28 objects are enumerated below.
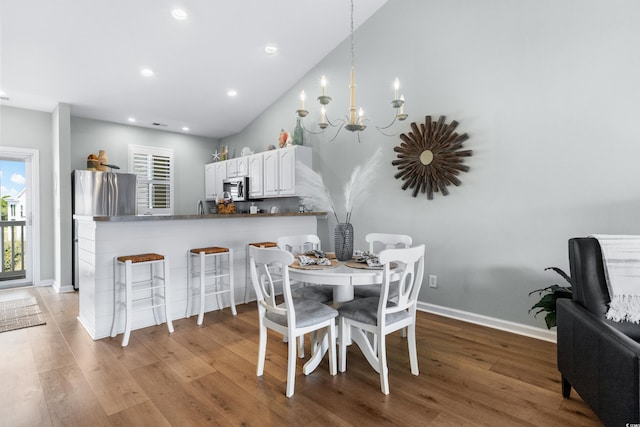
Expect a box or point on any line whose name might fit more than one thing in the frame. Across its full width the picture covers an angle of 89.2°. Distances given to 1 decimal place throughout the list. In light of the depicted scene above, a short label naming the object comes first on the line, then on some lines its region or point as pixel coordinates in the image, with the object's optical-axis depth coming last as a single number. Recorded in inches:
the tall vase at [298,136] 191.2
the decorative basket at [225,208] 160.2
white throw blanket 65.9
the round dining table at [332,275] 81.2
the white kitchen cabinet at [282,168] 185.8
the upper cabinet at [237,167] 220.2
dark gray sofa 51.4
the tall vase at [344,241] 98.8
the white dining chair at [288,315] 78.7
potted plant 97.5
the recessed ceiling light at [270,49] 164.6
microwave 217.3
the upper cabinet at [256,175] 207.6
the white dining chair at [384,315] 80.3
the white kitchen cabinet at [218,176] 241.1
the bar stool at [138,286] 111.7
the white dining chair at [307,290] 101.1
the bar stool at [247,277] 154.6
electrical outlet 141.2
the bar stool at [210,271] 130.6
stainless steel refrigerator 180.7
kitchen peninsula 116.5
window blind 228.2
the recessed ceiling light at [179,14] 132.3
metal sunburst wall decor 132.2
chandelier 92.1
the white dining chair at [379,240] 108.8
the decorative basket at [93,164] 194.2
